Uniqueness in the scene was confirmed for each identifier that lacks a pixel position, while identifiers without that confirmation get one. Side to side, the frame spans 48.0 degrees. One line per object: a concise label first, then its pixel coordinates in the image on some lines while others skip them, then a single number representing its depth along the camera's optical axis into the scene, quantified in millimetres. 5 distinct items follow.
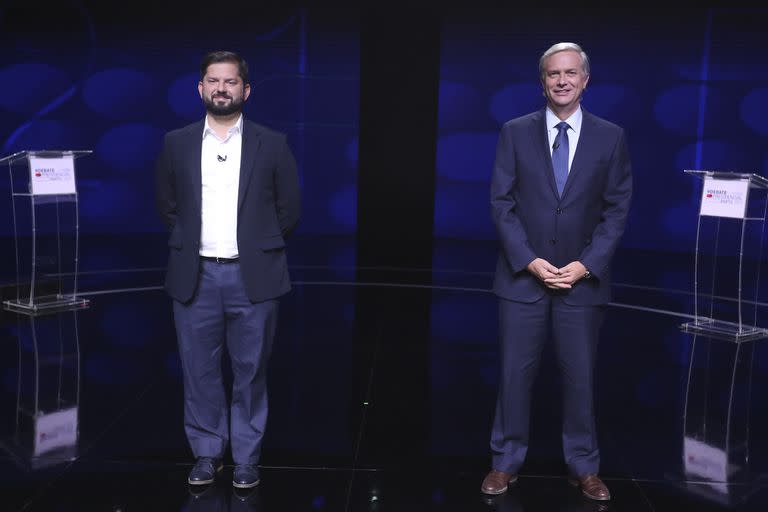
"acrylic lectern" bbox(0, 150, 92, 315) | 5910
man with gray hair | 2990
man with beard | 3012
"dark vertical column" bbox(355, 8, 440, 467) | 9234
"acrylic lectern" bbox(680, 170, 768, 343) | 5657
